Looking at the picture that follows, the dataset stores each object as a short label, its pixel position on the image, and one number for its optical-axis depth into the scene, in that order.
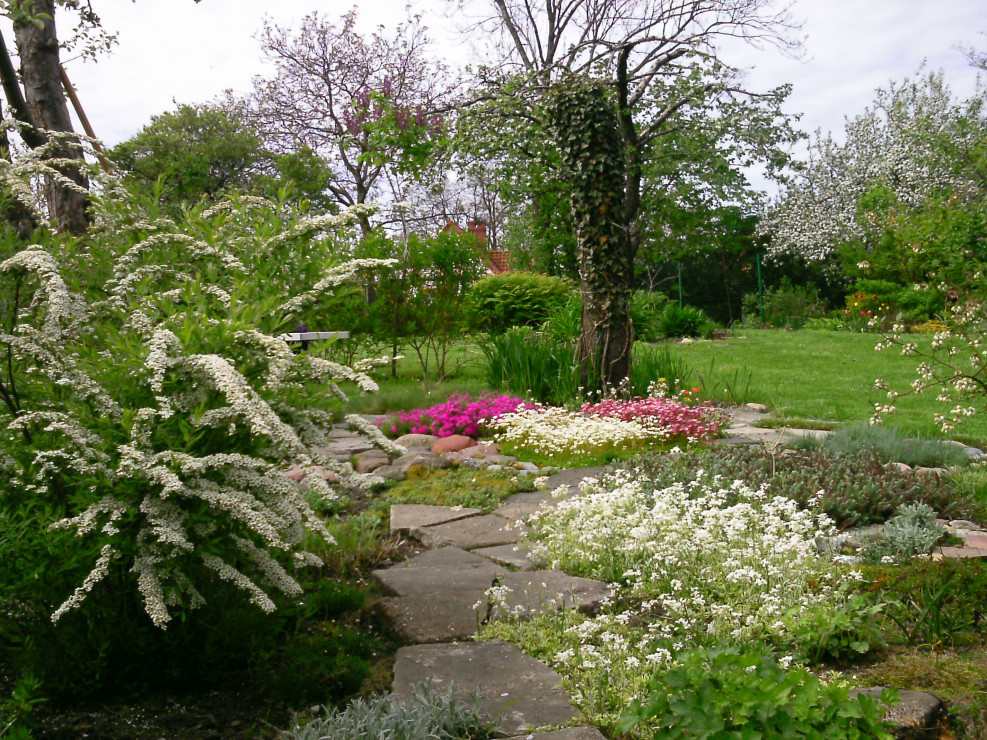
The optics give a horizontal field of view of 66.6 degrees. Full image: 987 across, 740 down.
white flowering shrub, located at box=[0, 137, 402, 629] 2.07
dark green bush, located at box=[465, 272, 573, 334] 14.30
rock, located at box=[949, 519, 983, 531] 4.17
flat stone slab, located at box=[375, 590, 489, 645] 2.78
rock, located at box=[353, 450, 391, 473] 5.52
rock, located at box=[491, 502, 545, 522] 4.26
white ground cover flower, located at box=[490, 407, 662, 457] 5.66
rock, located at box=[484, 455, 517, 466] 5.57
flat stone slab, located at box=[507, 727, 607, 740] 2.04
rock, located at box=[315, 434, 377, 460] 5.92
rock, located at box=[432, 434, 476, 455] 5.94
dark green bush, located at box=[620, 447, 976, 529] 4.19
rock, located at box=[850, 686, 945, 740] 2.06
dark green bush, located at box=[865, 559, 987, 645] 2.70
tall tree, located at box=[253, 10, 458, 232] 21.89
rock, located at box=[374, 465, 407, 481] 5.32
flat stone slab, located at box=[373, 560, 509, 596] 3.11
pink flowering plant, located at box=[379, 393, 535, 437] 6.66
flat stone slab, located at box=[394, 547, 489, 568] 3.50
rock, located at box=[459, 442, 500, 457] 5.81
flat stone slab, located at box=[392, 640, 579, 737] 2.20
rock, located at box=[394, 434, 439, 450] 6.28
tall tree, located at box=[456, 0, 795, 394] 7.47
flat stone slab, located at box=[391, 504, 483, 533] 4.12
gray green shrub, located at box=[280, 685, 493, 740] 1.97
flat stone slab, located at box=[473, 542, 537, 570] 3.57
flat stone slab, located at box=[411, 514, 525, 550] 3.91
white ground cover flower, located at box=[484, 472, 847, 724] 2.45
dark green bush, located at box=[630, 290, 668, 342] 14.31
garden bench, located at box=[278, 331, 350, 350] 8.52
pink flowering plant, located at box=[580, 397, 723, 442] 5.88
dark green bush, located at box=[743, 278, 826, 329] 19.53
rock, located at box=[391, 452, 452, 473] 5.48
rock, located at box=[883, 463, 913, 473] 4.87
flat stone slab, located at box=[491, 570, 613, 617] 2.91
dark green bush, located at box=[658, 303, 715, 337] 15.66
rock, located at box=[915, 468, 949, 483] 4.70
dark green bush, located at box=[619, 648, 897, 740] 1.71
